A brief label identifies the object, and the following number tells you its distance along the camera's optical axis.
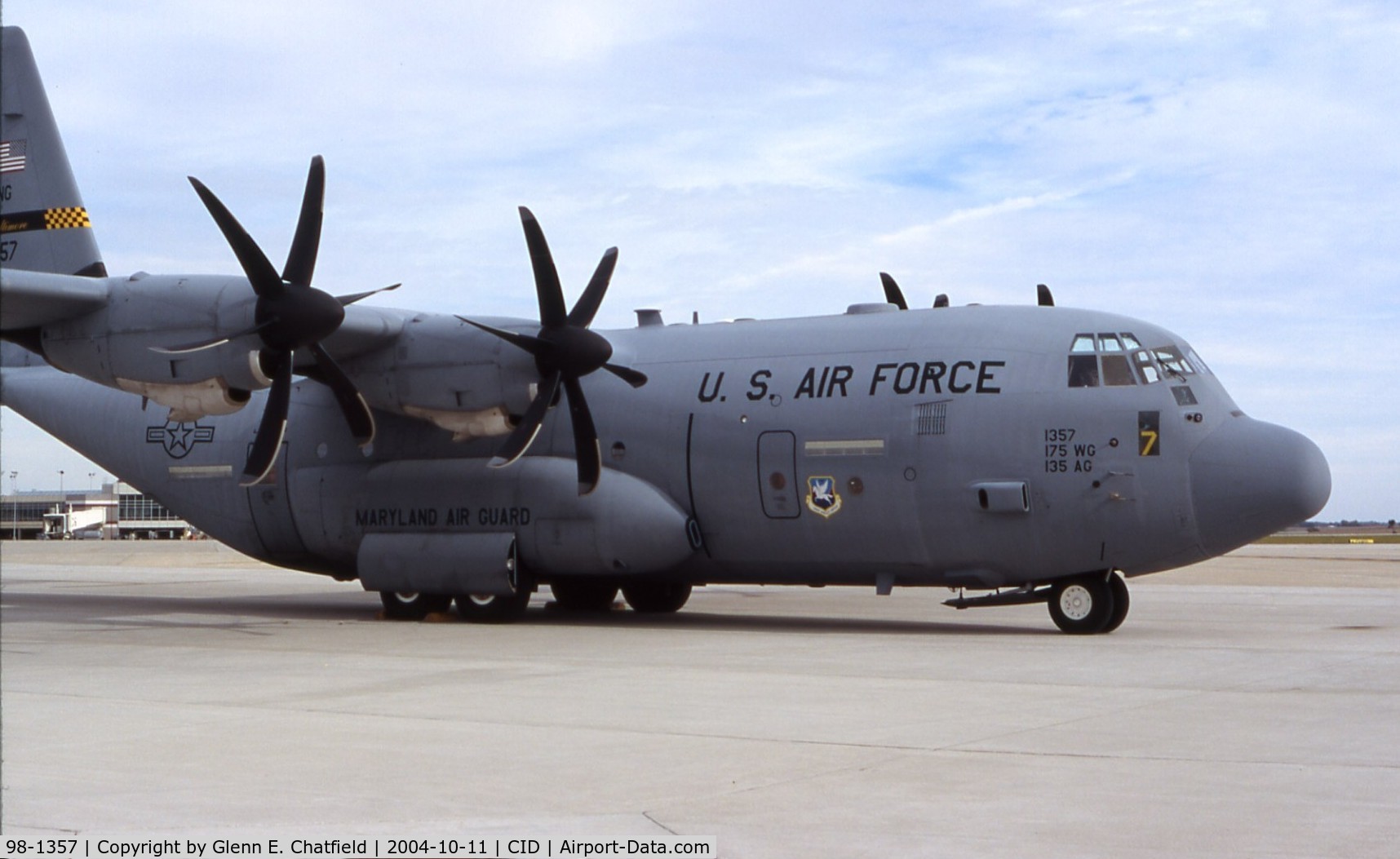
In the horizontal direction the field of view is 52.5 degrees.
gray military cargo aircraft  17.34
